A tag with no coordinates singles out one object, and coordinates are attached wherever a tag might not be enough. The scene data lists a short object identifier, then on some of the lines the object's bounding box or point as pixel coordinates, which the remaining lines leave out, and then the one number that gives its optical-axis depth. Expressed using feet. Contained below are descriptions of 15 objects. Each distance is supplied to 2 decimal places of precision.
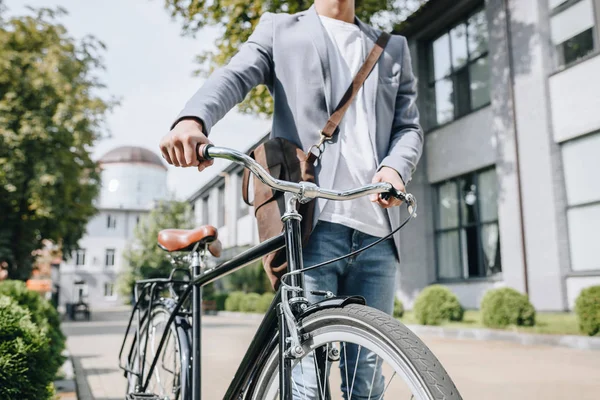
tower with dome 186.09
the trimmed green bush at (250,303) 75.80
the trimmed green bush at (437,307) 39.32
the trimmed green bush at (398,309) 45.47
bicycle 4.53
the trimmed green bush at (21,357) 10.70
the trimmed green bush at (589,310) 27.07
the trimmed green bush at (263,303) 69.15
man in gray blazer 6.62
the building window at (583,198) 37.09
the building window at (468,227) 46.50
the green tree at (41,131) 58.18
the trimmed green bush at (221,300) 91.76
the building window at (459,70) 48.60
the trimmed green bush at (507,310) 33.35
